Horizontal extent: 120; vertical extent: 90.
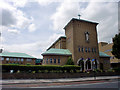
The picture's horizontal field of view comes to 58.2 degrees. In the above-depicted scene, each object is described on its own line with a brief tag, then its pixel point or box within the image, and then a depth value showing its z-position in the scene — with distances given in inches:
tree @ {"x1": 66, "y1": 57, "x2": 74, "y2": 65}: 1183.5
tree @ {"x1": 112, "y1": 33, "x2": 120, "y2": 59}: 1181.1
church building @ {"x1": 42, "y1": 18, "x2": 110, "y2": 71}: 1222.2
